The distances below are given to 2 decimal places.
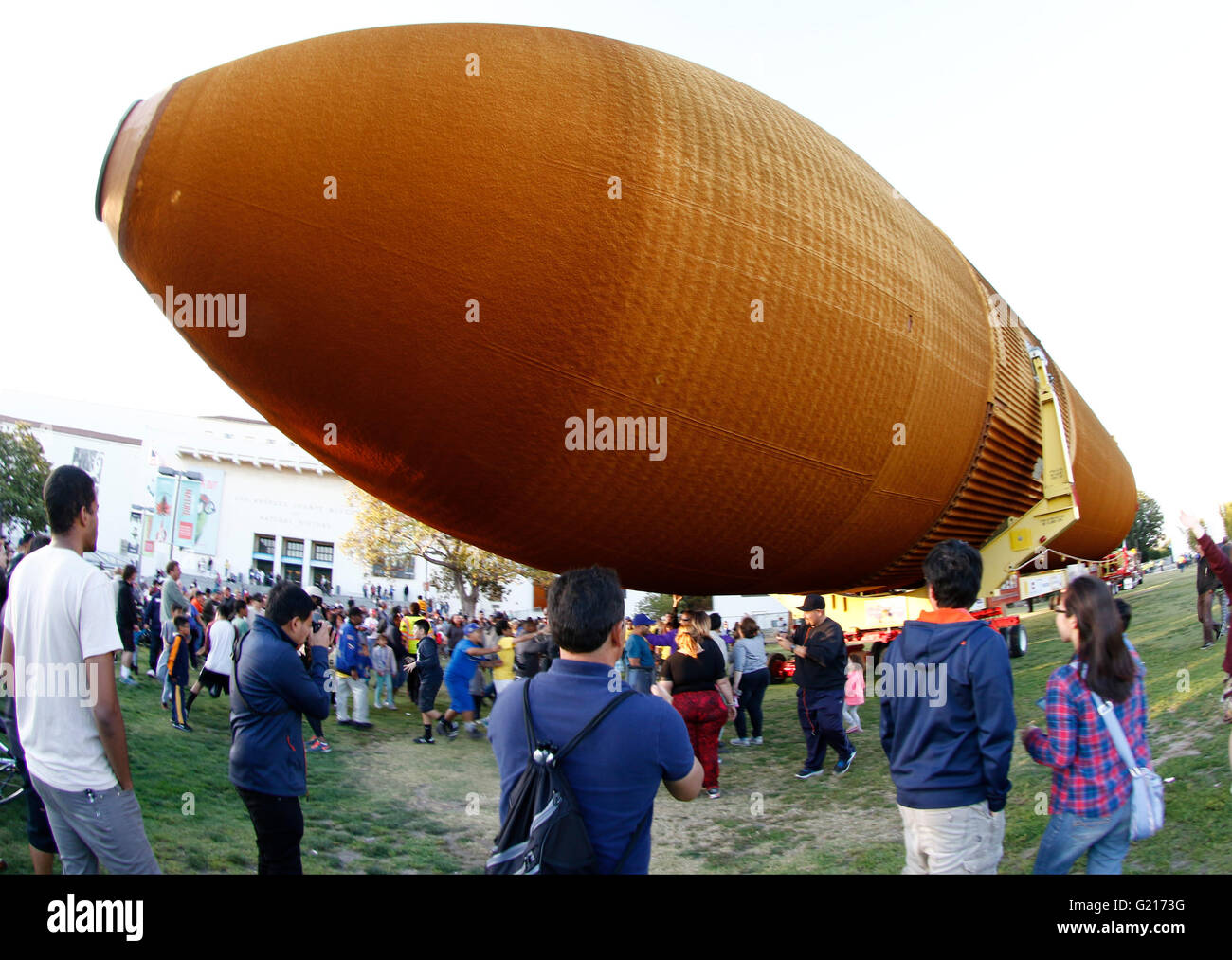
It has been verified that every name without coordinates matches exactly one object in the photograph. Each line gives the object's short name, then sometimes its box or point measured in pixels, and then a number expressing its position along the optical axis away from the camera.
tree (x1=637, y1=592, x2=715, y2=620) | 37.60
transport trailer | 9.41
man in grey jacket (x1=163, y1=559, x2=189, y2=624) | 10.10
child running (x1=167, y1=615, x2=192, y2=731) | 8.20
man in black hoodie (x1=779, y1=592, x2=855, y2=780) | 6.60
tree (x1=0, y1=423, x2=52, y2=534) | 31.88
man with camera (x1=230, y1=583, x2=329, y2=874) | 3.35
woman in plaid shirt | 2.81
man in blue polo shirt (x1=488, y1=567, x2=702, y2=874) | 1.93
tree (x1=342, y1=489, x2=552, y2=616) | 26.88
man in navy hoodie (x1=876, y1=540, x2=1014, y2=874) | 2.76
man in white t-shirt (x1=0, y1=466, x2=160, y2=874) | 2.71
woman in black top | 6.18
